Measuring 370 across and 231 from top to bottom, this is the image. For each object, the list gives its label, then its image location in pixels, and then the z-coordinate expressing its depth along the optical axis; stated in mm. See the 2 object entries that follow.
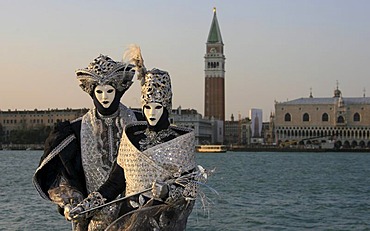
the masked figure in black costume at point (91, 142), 4467
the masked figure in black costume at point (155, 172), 3762
